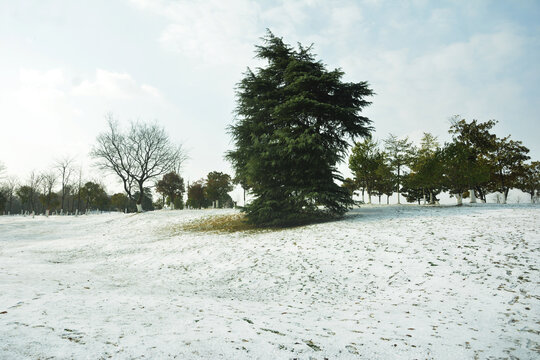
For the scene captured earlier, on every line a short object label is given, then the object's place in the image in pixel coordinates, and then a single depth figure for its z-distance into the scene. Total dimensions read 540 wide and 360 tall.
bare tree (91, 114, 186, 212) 34.62
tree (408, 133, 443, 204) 23.77
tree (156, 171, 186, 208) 46.16
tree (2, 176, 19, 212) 61.51
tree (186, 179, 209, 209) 55.47
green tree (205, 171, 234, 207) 52.16
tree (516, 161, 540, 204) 32.64
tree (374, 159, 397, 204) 32.19
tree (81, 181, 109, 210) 59.58
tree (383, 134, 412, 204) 32.16
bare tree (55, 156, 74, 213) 44.73
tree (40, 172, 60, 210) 50.88
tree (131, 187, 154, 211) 82.44
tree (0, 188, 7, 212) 63.11
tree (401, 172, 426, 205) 49.63
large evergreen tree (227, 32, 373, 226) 14.84
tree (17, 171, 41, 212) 54.27
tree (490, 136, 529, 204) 30.27
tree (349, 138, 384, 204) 32.03
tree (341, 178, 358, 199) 50.16
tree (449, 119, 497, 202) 29.38
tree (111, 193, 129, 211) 75.07
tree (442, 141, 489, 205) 22.69
